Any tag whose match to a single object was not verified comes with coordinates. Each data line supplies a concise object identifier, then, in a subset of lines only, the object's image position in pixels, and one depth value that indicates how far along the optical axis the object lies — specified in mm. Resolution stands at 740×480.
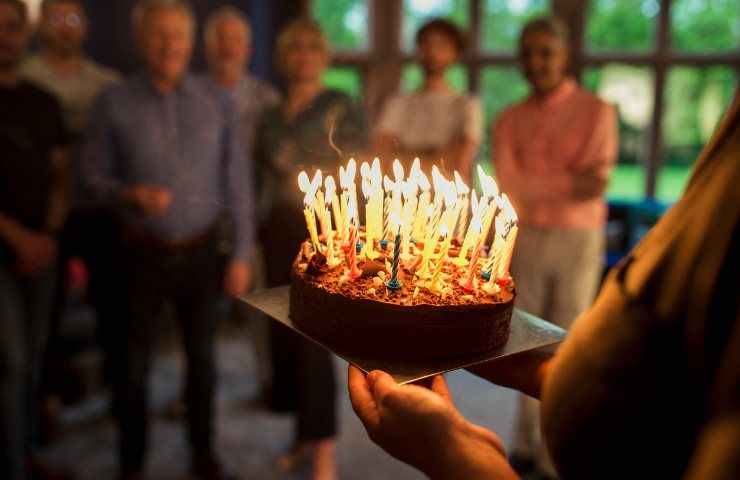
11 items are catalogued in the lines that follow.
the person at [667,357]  518
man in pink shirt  2426
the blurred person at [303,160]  2320
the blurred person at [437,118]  2850
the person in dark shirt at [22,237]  2211
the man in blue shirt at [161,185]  2324
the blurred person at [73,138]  2836
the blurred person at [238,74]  3068
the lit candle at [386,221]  1345
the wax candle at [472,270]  1159
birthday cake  1132
